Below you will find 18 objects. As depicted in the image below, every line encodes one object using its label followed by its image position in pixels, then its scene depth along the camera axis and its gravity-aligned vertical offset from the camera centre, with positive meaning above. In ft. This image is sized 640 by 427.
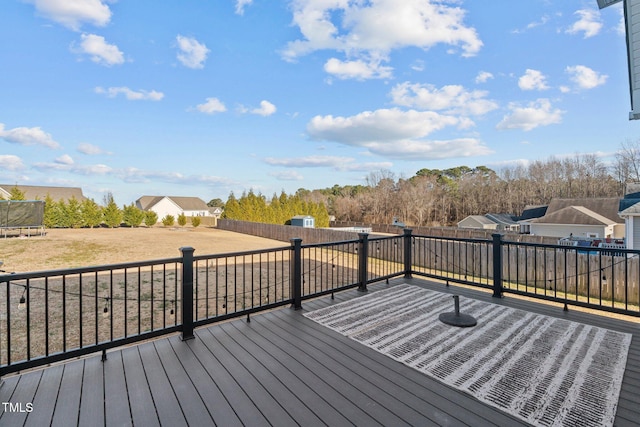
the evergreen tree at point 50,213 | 73.20 -0.15
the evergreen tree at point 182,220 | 97.04 -2.67
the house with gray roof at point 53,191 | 107.24 +8.44
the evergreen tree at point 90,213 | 79.51 -0.32
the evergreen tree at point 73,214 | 76.89 -0.44
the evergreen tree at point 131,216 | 89.30 -1.16
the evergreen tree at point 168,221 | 94.38 -2.92
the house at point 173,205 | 142.82 +3.89
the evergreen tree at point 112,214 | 83.51 -0.48
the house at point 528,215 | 72.86 -0.78
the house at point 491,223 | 74.49 -2.93
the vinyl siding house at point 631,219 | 26.61 -0.67
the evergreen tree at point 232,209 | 86.84 +1.04
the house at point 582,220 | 51.24 -1.55
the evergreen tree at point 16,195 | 68.10 +4.31
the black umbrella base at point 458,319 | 9.88 -3.92
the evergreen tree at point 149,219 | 93.50 -2.22
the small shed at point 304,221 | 75.66 -2.38
